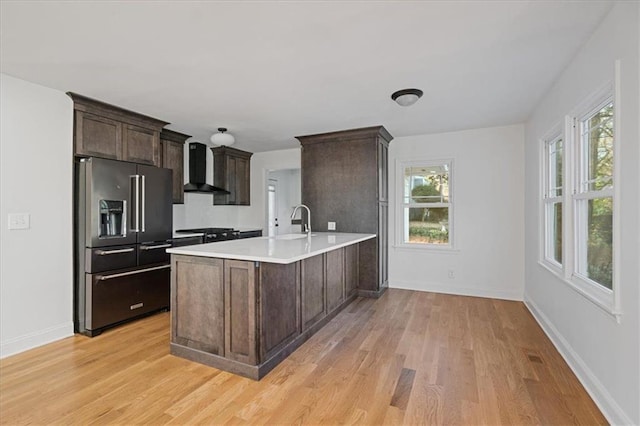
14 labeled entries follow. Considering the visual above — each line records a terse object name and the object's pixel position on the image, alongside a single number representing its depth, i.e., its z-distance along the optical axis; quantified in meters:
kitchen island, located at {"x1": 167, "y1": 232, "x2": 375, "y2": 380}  2.33
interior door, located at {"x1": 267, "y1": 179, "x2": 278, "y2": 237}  7.52
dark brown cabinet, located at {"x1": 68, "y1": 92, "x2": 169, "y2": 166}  3.21
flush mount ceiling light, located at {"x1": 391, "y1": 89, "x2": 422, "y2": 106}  3.04
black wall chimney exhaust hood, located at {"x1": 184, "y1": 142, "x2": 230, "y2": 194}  5.21
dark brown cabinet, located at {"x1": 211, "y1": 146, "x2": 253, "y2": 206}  5.71
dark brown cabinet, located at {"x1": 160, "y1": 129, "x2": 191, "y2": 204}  4.50
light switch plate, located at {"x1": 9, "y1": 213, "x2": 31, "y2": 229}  2.73
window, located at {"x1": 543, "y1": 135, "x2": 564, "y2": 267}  3.11
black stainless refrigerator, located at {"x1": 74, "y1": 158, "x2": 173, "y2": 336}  3.15
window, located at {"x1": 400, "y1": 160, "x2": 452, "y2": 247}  4.76
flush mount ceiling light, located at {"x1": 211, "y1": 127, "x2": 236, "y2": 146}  4.07
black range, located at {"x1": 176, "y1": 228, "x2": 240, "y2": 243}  4.78
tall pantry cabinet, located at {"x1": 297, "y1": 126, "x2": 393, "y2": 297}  4.49
